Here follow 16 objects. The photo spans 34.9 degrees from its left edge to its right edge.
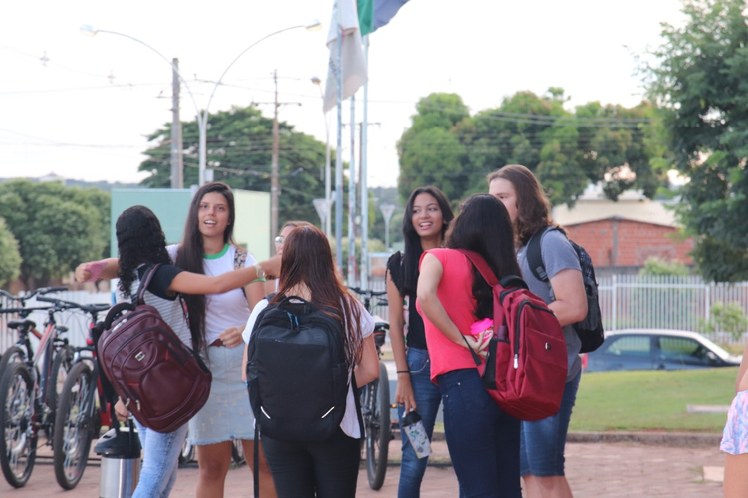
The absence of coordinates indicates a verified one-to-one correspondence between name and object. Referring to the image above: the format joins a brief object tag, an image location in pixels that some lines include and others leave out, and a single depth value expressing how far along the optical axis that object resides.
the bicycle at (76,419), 8.20
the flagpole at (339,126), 13.68
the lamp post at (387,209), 44.69
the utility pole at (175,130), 32.00
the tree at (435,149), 67.12
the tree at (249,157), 68.69
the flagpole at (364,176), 18.80
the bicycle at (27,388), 8.20
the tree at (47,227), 69.50
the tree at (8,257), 60.78
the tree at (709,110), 15.25
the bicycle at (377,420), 8.43
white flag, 13.70
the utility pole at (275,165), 56.25
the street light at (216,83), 26.47
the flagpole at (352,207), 16.48
